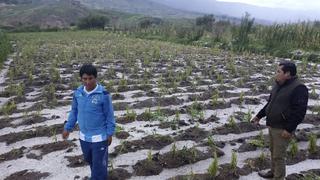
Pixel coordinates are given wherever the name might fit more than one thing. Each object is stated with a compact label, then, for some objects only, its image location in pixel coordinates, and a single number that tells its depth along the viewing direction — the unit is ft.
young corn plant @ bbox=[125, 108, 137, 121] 15.13
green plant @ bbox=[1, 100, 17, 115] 15.76
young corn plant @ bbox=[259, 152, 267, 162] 11.65
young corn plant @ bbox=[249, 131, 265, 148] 12.77
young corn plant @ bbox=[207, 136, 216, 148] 12.72
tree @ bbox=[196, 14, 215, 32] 84.39
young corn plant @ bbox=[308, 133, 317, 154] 12.35
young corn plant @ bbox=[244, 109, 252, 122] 14.90
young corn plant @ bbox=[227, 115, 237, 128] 14.40
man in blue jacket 8.81
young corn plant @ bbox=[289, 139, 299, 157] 12.18
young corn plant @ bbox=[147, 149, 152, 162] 11.37
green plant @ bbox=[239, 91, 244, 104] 17.83
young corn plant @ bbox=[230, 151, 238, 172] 11.04
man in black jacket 9.41
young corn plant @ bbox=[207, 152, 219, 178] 10.58
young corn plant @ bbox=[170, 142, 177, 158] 11.77
